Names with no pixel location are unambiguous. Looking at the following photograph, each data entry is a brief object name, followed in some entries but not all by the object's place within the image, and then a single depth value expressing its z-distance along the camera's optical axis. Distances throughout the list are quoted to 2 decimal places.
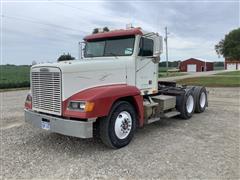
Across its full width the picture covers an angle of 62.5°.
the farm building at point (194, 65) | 55.86
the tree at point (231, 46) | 51.01
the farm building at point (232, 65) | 57.03
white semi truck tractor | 3.64
